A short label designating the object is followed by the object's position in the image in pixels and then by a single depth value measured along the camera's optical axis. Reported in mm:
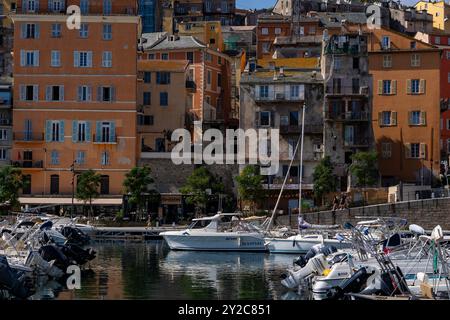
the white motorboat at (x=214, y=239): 74000
